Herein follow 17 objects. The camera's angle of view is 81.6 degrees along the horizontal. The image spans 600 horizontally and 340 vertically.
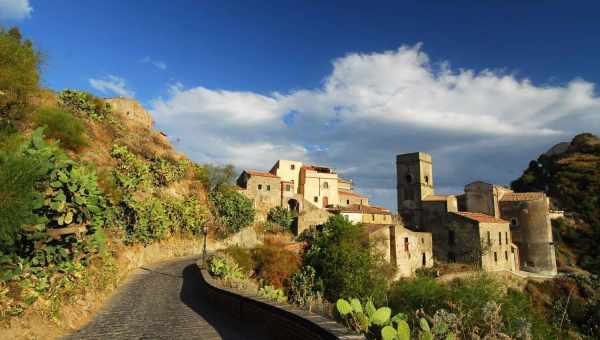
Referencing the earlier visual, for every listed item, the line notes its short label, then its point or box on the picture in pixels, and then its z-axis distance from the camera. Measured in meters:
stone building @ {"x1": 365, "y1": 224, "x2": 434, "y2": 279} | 36.94
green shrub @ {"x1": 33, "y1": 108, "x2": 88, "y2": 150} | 21.22
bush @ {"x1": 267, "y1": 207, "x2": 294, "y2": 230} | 42.78
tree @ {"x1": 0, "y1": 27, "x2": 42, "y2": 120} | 17.27
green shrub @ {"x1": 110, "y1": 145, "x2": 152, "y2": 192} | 25.73
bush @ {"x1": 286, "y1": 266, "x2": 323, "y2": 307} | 25.34
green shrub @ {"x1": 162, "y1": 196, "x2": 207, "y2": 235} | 26.83
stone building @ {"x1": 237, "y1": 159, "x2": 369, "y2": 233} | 44.22
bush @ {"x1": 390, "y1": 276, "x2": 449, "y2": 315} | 22.50
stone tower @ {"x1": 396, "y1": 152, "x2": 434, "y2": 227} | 50.56
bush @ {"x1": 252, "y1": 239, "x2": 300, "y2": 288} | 25.81
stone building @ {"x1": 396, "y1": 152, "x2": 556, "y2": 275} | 41.66
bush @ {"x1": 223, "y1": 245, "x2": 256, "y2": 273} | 23.62
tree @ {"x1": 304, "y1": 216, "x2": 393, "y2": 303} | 26.34
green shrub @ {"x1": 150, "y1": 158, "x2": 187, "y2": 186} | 29.78
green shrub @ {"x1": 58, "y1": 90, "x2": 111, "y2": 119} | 30.69
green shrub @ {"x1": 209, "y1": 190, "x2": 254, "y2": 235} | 34.44
